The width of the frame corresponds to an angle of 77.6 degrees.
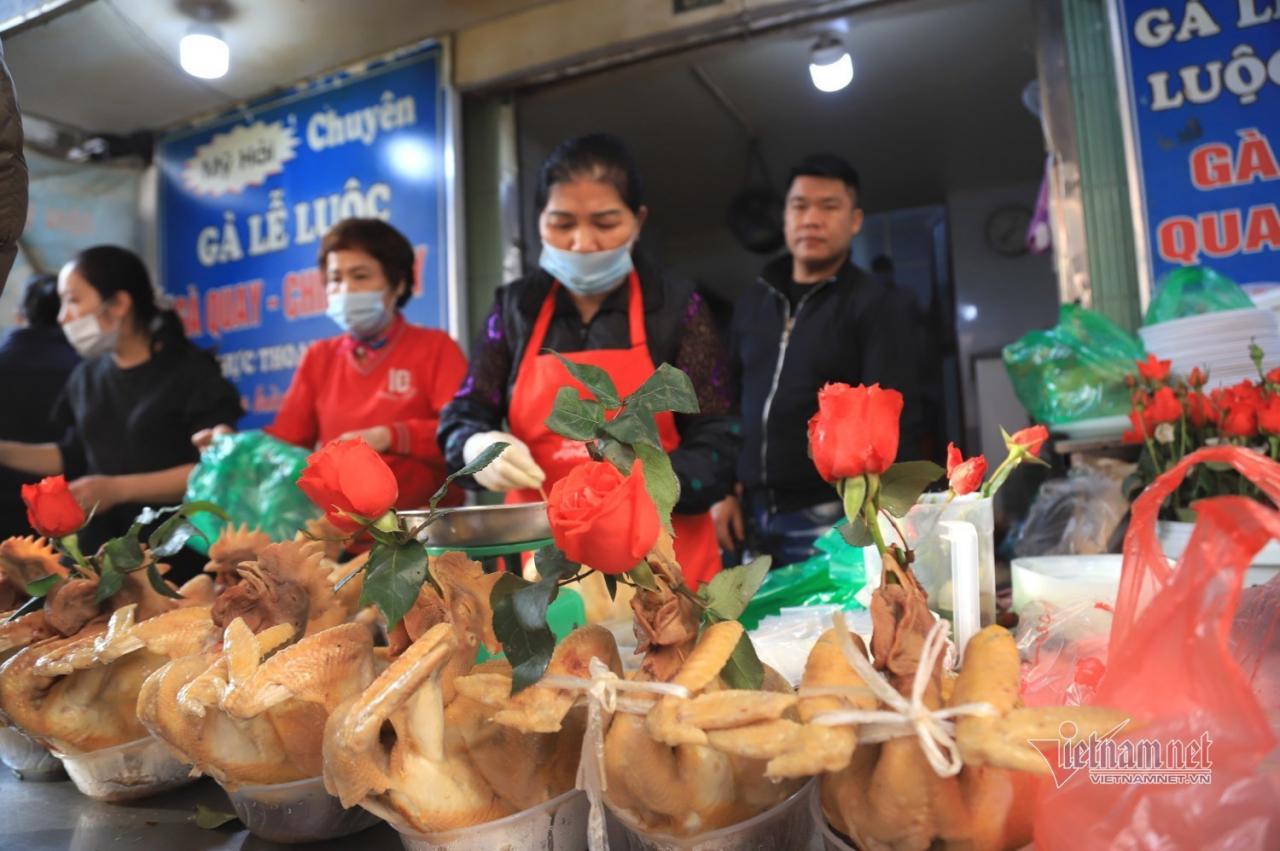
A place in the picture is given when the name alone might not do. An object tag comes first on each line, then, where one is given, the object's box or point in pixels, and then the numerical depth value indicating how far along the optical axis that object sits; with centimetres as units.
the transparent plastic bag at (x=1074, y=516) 197
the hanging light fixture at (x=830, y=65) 351
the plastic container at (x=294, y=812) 84
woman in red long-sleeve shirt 254
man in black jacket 242
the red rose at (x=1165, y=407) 147
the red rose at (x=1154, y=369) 159
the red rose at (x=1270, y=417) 131
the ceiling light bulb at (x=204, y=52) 352
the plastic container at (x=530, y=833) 72
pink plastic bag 55
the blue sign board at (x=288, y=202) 389
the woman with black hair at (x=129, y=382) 260
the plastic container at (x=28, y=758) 114
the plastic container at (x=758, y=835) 66
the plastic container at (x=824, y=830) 64
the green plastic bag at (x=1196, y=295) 230
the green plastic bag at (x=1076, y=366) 231
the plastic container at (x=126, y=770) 101
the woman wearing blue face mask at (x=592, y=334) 175
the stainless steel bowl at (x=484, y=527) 100
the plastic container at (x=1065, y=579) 107
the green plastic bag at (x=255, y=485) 182
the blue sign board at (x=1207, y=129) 270
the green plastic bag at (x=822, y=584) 132
